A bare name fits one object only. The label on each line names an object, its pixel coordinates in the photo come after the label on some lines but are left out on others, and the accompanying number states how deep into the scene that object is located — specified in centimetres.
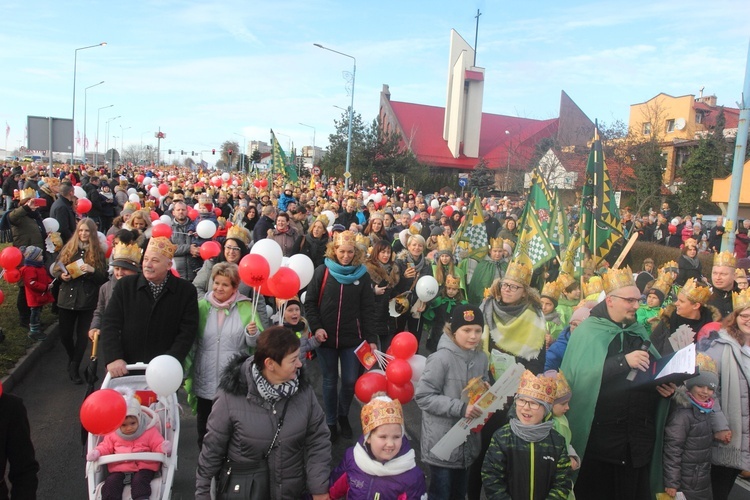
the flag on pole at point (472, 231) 1018
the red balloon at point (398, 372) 452
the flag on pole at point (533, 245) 819
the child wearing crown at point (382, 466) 314
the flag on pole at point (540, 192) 1009
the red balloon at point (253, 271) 461
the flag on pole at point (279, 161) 2498
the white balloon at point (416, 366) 477
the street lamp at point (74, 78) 2854
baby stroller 346
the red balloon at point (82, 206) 1068
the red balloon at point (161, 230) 744
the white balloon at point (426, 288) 643
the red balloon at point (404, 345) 472
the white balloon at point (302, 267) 558
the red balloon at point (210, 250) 729
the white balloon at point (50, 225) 833
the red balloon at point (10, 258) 694
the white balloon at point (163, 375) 377
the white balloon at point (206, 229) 797
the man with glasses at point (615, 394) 387
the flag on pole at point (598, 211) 912
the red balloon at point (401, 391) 462
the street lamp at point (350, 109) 2864
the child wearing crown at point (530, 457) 331
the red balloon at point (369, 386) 438
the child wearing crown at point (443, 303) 671
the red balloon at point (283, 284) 490
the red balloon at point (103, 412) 324
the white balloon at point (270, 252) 517
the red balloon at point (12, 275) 711
